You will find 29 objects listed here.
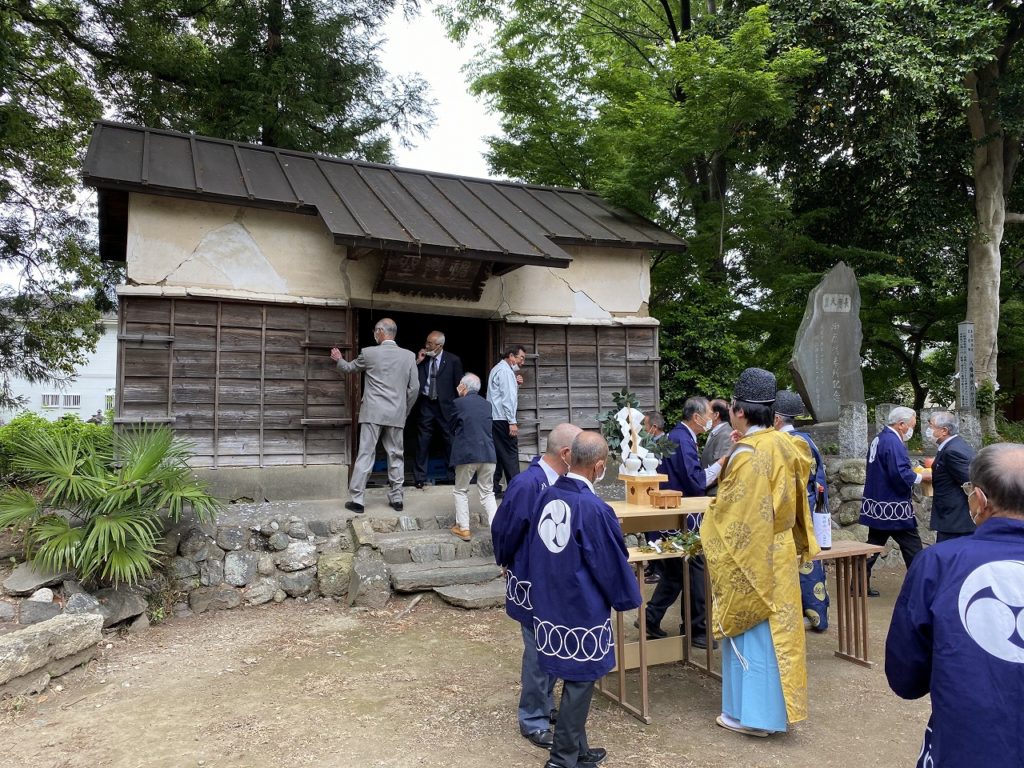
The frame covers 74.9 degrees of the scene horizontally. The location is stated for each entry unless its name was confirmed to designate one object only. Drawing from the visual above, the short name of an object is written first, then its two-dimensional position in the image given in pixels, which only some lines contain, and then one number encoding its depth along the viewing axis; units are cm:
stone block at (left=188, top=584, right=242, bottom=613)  612
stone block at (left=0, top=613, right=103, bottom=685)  428
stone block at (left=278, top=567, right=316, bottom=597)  648
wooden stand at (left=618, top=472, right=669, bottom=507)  497
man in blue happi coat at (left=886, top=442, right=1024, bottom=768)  193
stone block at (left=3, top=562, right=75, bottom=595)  536
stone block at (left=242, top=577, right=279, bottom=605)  632
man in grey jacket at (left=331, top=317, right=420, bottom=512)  739
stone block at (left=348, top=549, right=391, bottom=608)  623
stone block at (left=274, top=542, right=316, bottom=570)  658
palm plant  546
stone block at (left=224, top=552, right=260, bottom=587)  639
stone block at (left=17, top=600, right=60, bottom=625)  511
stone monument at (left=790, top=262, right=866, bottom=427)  1007
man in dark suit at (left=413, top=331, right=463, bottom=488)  874
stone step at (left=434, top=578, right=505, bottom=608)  618
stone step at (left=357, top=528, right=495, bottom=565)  670
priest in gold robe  386
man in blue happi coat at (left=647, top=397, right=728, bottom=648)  543
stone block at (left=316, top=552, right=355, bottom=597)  650
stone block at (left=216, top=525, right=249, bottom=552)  650
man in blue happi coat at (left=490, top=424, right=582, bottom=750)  368
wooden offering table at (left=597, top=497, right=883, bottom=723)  435
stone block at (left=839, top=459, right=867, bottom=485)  940
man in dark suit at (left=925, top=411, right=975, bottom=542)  578
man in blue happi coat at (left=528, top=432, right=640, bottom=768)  335
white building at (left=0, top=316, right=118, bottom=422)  3173
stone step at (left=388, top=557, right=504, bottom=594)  634
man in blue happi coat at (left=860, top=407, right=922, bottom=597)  665
